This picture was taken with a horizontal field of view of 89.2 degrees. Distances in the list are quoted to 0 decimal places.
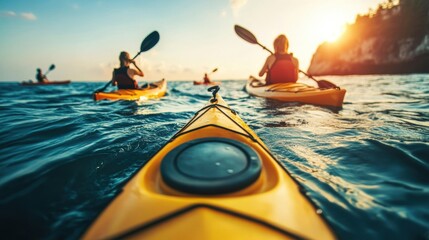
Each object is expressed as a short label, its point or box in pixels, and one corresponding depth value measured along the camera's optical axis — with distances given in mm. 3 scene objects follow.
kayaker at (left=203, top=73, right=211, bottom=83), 21938
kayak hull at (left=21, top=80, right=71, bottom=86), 19234
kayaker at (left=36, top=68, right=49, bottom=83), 19570
